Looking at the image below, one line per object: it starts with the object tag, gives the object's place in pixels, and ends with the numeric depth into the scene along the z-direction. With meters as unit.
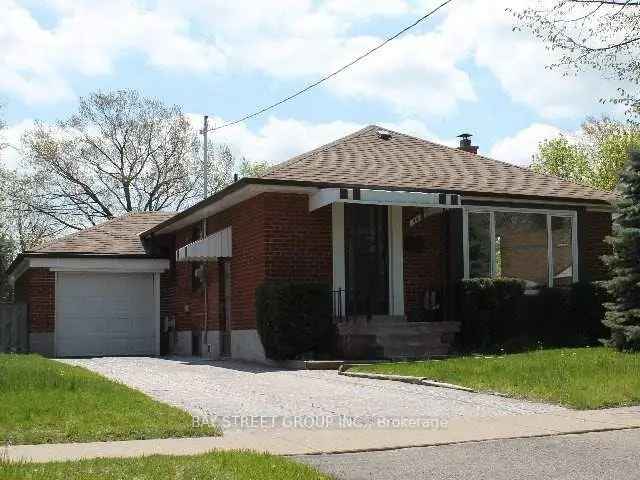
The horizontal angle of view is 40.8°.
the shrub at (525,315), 17.36
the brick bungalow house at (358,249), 17.03
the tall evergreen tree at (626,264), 14.96
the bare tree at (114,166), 45.44
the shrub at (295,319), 16.05
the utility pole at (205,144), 40.12
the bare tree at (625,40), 14.15
